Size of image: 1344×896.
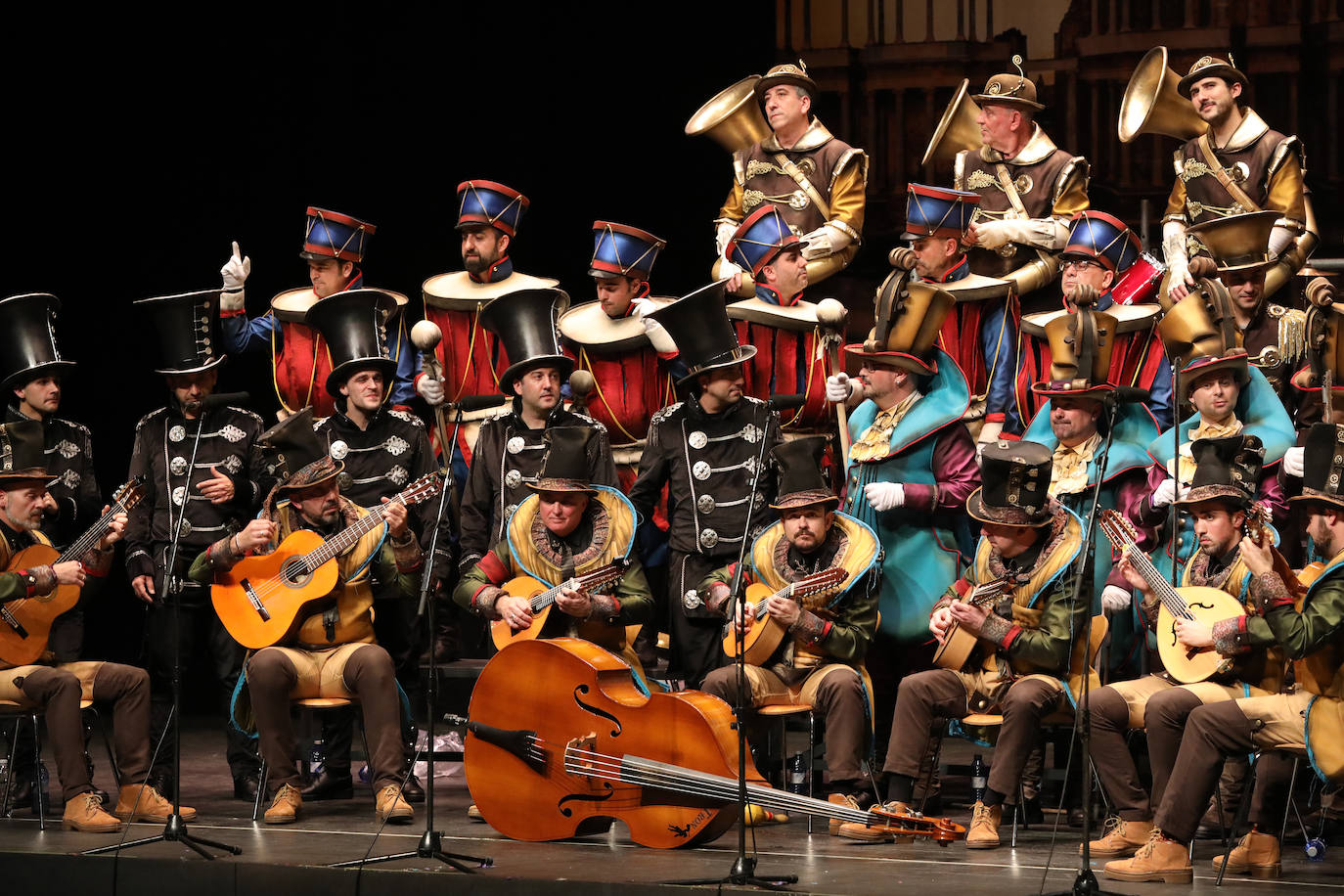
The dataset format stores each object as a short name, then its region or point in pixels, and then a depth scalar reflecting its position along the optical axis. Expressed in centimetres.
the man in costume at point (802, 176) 1647
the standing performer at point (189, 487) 1472
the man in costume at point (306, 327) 1667
